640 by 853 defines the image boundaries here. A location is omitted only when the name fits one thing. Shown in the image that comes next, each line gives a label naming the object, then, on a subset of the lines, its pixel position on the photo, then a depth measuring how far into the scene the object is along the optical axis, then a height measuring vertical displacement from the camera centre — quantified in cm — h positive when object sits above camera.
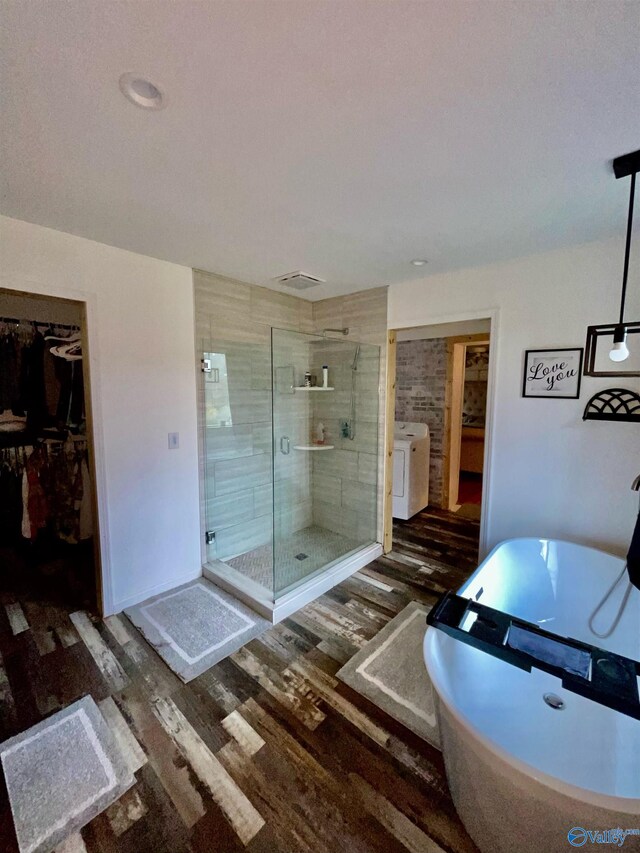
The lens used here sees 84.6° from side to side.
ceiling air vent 285 +97
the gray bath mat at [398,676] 174 -156
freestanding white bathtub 100 -129
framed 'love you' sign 231 +17
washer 420 -90
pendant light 140 +36
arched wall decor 212 -5
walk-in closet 305 -52
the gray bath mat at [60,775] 130 -158
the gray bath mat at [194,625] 210 -155
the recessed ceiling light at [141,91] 103 +92
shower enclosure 299 -63
